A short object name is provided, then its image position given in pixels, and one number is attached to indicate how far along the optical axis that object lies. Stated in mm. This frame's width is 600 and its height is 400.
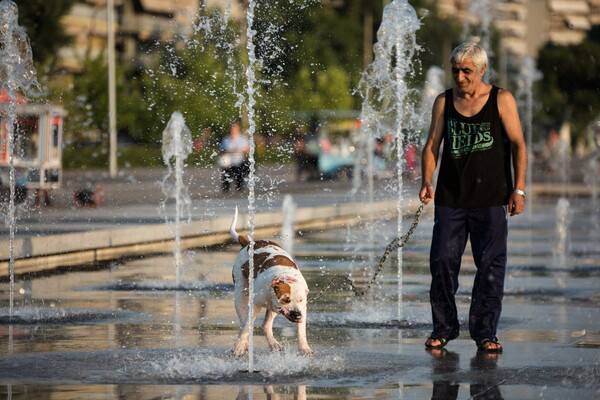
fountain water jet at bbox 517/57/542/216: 39875
